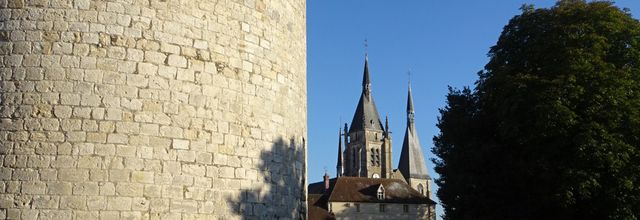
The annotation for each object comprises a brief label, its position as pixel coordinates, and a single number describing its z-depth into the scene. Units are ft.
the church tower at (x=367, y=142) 301.84
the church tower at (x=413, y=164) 309.01
